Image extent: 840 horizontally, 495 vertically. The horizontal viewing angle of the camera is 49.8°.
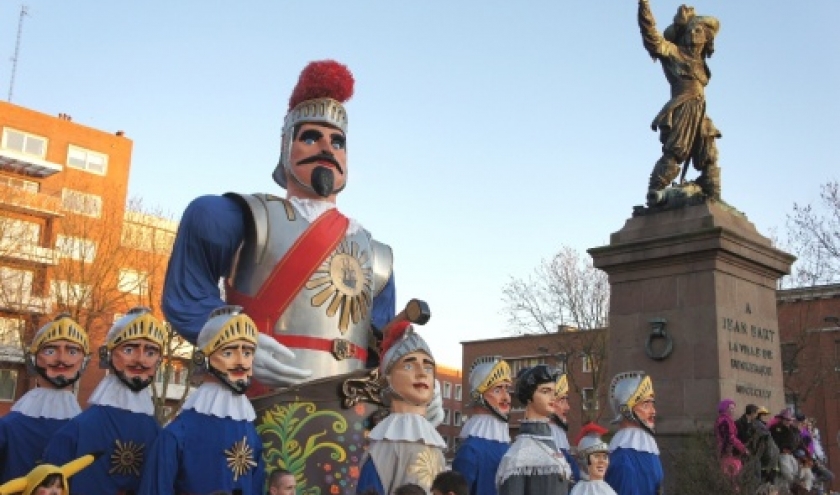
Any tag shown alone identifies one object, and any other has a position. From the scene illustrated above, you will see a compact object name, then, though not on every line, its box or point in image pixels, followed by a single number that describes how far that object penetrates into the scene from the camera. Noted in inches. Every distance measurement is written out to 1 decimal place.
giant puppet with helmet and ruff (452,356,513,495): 272.1
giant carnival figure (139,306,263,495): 196.9
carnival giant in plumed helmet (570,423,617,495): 272.1
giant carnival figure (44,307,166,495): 207.3
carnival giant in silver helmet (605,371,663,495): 320.2
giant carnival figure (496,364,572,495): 243.4
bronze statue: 566.9
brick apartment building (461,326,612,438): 1323.8
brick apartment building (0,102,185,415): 1049.5
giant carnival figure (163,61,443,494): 223.8
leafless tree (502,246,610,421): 1344.6
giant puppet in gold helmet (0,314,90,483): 228.7
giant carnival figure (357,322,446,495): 228.1
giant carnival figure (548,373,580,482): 319.9
